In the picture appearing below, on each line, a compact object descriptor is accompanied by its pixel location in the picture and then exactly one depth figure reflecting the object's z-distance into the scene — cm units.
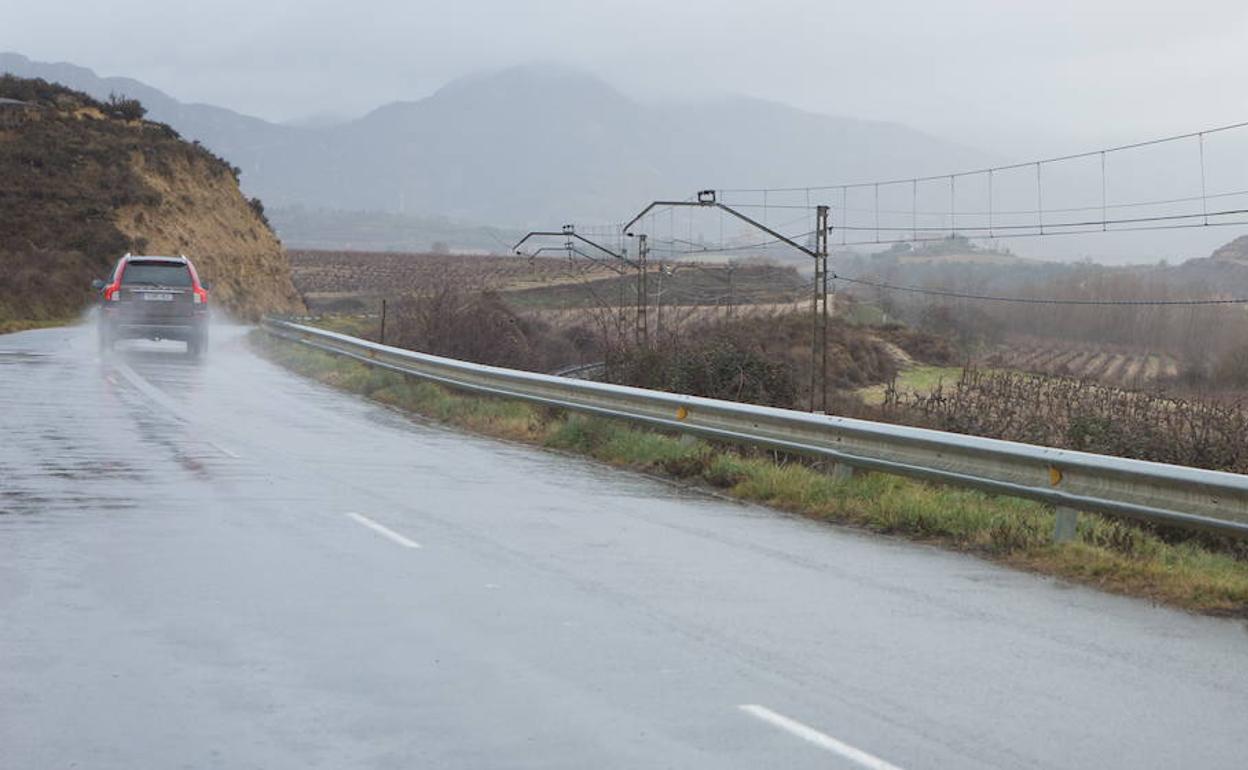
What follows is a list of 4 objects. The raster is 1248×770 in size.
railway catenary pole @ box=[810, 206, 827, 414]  3864
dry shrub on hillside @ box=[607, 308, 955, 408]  2847
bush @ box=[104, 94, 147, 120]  8119
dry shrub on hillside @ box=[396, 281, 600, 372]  4659
